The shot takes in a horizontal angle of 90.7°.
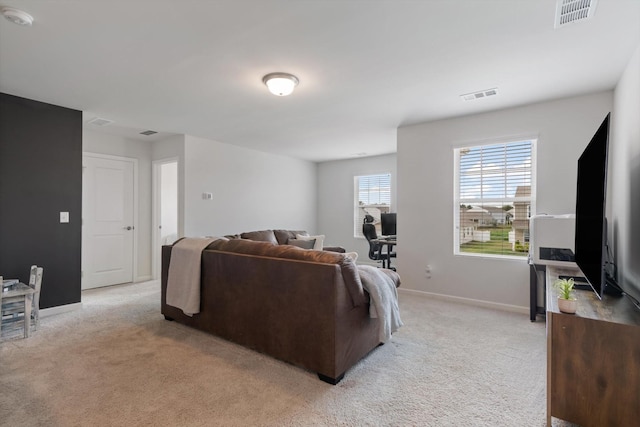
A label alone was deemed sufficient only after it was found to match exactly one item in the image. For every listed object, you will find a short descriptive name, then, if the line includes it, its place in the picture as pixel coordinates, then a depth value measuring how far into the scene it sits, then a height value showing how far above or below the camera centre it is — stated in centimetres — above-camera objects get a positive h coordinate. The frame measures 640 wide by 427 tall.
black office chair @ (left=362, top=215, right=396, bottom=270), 546 -57
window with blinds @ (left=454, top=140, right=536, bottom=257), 367 +19
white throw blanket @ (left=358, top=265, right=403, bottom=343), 226 -65
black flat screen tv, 178 +2
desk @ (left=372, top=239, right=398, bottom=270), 517 -49
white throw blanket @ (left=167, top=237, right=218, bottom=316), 296 -61
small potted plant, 161 -45
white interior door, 480 -15
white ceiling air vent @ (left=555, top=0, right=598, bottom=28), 186 +124
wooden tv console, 149 -75
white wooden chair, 285 -91
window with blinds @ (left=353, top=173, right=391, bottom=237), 658 +34
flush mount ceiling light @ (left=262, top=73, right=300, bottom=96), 279 +117
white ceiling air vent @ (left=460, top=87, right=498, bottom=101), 315 +123
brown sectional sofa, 211 -69
